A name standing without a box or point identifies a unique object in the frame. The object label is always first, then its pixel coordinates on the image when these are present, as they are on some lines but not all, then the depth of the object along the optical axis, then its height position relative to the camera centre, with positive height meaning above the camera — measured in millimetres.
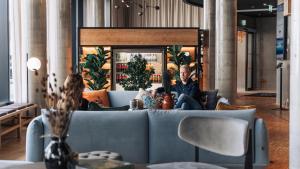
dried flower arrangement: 2559 -228
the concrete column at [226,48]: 10836 +409
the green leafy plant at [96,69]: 12250 -71
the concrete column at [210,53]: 16438 +437
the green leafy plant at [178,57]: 13234 +249
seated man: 7306 -293
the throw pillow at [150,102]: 6740 -504
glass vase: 2588 -477
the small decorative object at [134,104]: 6808 -535
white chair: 3400 -519
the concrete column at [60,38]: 12570 +744
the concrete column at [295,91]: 5188 -272
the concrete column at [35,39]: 11023 +624
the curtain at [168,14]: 23391 +2513
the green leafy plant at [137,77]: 11008 -248
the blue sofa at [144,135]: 4926 -709
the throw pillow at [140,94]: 7945 -468
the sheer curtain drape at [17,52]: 11000 +331
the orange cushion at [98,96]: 8773 -548
